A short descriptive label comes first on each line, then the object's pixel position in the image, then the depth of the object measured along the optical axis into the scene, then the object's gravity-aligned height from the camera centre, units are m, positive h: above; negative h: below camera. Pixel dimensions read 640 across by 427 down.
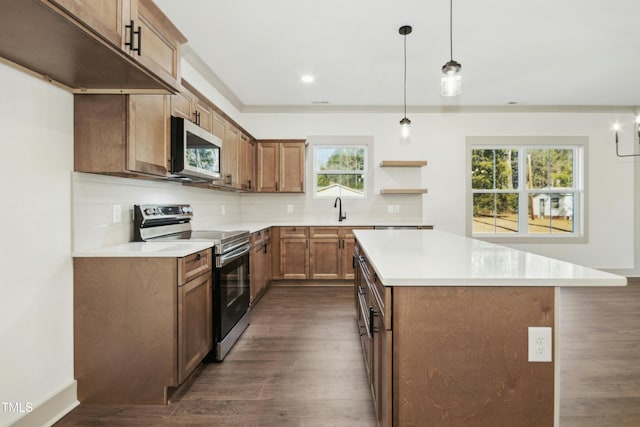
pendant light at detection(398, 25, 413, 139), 2.76 +1.65
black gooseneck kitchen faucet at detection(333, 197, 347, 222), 4.82 -0.01
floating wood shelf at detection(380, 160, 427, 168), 4.73 +0.76
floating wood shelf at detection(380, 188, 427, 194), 4.79 +0.34
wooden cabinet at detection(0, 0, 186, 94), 1.07 +0.69
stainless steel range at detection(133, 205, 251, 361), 2.29 -0.38
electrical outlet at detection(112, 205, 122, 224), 2.11 -0.02
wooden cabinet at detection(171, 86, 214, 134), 2.38 +0.88
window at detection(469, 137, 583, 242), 5.09 +0.38
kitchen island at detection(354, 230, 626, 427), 1.15 -0.51
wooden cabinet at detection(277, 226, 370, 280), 4.39 -0.60
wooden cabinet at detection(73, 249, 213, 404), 1.80 -0.69
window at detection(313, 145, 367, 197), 5.11 +0.70
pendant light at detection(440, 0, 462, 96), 1.91 +0.85
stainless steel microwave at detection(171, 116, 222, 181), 2.29 +0.49
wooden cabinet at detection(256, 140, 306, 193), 4.66 +0.71
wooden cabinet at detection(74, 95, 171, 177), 1.81 +0.46
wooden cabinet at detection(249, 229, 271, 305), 3.47 -0.63
